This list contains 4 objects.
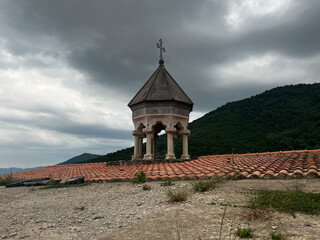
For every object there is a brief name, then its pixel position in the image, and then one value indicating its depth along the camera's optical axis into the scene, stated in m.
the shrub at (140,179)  6.36
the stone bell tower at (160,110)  10.23
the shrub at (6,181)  9.72
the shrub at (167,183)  5.68
